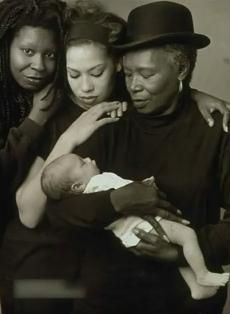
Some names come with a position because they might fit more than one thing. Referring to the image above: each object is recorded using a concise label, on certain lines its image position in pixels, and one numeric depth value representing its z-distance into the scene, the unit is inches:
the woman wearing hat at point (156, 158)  57.6
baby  56.2
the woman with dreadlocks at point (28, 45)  59.4
